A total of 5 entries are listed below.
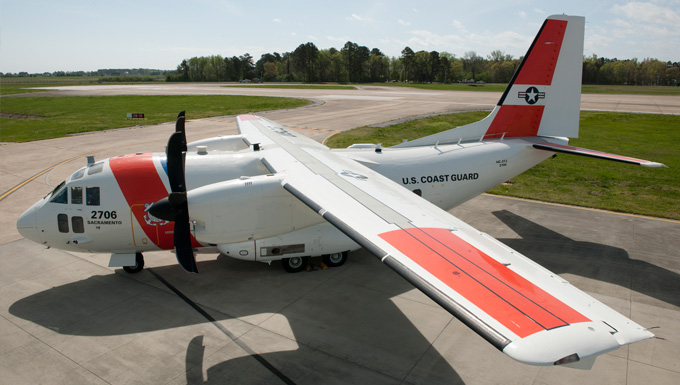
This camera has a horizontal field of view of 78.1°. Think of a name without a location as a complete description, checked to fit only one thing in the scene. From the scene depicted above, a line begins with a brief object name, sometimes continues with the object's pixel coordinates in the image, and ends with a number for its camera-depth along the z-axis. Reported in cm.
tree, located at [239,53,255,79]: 16200
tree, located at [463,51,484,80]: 16900
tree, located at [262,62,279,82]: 16400
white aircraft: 552
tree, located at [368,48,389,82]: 15650
